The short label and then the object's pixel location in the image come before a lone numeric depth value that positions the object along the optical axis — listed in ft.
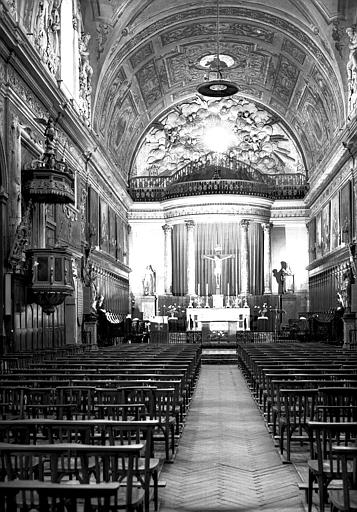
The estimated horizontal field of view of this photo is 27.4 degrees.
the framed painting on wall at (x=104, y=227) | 103.14
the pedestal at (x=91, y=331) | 85.30
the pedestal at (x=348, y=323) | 83.16
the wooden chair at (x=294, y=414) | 25.94
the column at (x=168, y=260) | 131.34
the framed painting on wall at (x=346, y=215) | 90.68
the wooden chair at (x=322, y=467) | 17.72
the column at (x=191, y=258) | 128.16
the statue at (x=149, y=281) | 131.64
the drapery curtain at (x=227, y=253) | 128.67
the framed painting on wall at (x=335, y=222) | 99.25
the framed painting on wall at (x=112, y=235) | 112.06
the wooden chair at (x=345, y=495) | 14.17
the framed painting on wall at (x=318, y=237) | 116.94
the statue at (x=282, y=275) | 128.06
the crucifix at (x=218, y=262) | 126.11
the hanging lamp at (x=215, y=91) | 79.41
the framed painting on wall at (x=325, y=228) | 109.19
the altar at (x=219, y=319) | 114.62
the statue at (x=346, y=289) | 86.68
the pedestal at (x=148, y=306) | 130.72
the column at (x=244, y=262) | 127.34
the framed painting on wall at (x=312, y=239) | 124.47
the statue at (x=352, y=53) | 84.62
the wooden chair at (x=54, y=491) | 11.48
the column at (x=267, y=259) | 129.70
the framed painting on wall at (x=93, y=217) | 92.46
